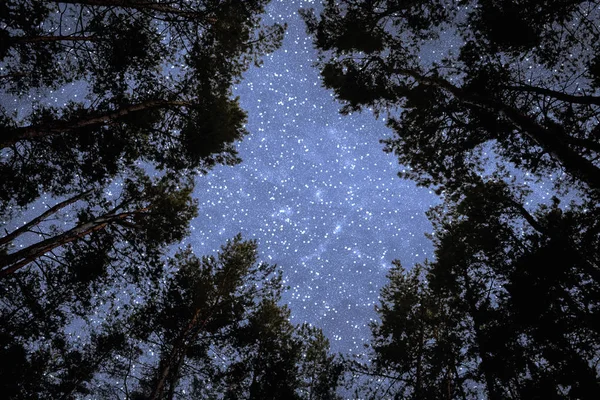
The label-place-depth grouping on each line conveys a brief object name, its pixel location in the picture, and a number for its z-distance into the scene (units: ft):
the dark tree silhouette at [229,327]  38.58
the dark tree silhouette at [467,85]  19.99
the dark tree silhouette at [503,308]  23.45
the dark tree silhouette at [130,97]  21.18
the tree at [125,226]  22.10
